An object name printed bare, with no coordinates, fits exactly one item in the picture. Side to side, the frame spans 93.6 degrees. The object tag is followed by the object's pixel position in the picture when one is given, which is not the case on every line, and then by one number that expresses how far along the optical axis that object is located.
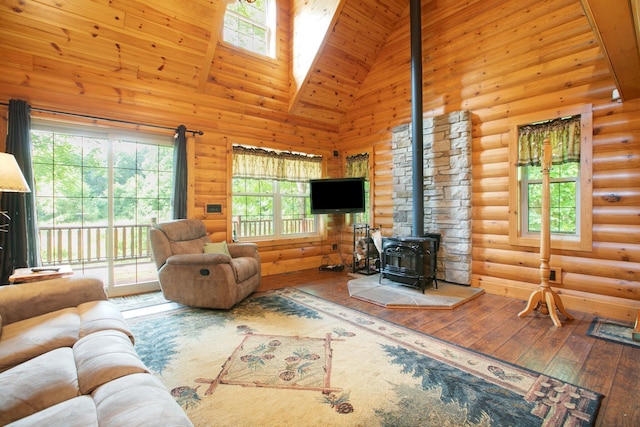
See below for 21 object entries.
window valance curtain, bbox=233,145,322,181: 4.88
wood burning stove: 3.82
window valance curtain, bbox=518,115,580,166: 3.25
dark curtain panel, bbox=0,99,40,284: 3.07
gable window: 4.68
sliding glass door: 3.51
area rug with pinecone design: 1.64
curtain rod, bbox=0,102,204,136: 3.32
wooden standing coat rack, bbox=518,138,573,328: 2.95
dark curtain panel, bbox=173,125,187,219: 4.12
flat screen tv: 5.17
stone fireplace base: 4.03
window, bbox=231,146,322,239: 4.95
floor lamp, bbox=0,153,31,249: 2.19
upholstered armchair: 3.26
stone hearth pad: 3.39
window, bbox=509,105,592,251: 3.17
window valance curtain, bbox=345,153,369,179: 5.57
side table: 2.43
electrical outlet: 3.36
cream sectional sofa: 0.99
